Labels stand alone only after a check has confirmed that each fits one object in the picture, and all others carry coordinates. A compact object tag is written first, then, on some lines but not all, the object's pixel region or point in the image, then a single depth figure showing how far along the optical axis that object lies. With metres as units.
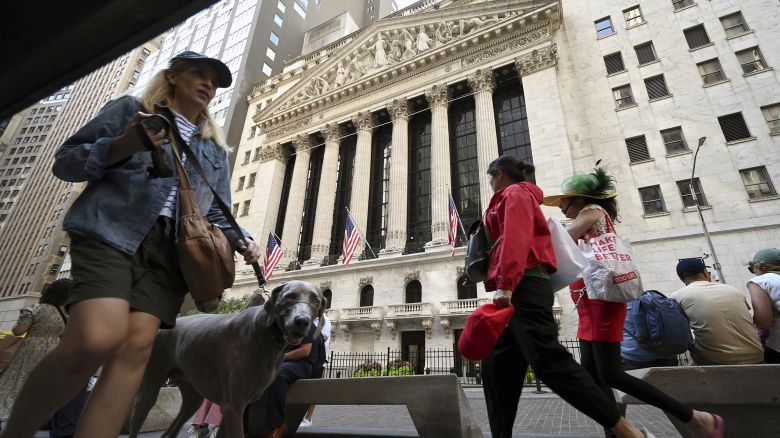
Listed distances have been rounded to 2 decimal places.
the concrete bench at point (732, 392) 2.77
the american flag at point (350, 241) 20.05
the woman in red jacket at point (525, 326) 2.47
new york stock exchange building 18.48
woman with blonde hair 1.60
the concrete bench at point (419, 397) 3.14
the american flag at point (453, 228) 18.61
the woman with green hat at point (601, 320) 2.64
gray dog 2.49
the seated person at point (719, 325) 3.80
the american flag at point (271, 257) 20.97
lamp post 16.14
